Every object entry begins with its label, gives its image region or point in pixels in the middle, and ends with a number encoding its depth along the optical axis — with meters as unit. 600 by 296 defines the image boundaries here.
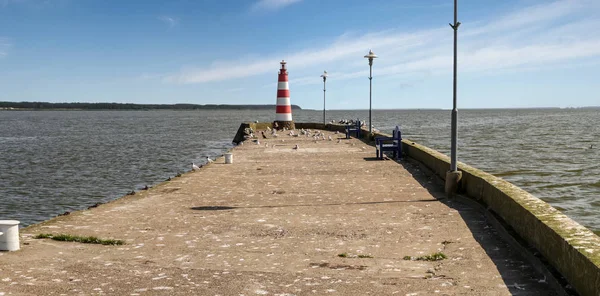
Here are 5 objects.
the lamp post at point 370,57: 29.62
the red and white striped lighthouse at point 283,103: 48.09
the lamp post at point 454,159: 13.26
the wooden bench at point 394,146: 23.30
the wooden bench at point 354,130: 39.44
